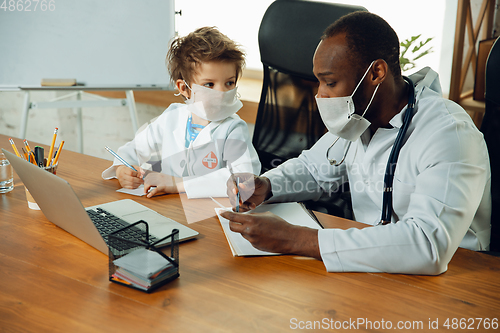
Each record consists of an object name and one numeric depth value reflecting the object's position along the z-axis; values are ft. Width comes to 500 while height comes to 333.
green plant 6.87
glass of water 3.87
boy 4.77
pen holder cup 3.48
